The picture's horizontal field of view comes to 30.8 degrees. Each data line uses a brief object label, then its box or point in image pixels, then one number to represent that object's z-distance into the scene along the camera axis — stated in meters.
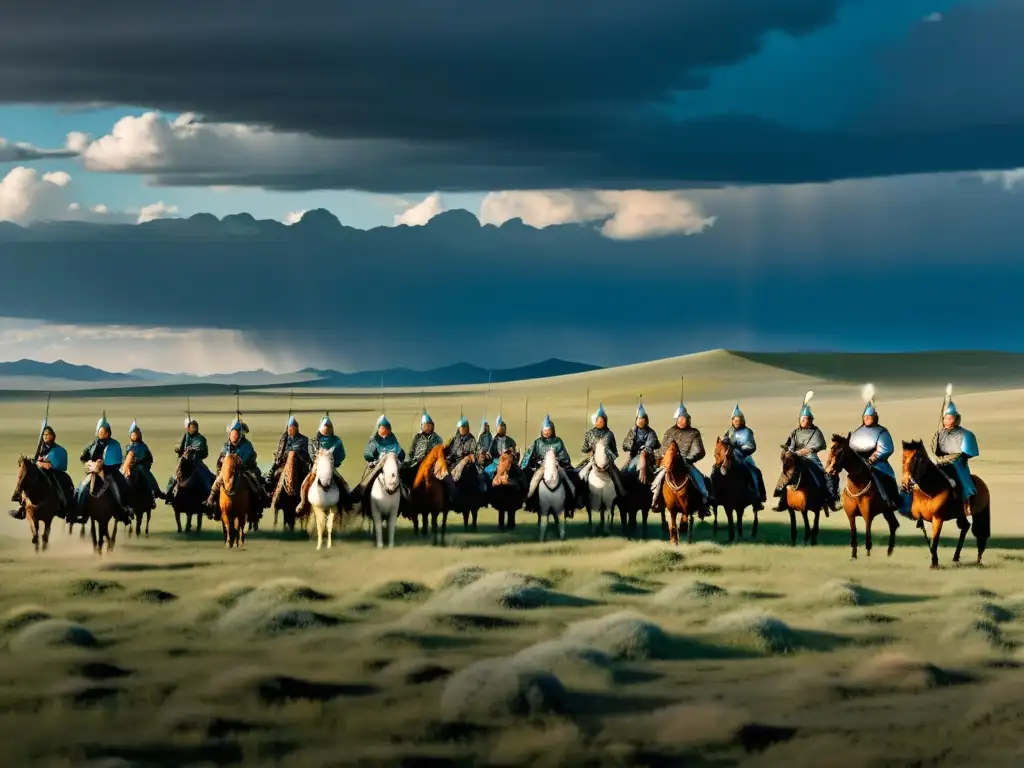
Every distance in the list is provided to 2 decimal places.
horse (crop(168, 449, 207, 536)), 35.41
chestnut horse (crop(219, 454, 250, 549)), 32.84
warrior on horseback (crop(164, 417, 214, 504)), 35.78
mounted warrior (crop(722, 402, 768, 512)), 35.75
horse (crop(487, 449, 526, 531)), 36.03
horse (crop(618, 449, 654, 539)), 35.38
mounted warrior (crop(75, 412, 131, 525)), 32.06
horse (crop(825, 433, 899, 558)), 30.70
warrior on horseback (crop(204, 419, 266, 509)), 33.99
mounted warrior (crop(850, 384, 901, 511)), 31.89
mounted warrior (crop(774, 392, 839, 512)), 33.91
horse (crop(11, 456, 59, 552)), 31.55
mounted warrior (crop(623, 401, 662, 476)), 36.47
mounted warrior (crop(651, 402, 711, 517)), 35.69
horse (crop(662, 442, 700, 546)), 33.00
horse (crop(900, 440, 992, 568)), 29.92
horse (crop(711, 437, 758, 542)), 35.34
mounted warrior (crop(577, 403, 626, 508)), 35.38
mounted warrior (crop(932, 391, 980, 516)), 30.34
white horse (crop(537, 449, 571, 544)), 34.50
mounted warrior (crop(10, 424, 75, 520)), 32.31
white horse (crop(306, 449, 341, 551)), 32.66
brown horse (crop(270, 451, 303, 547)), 34.06
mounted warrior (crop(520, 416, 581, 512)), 34.81
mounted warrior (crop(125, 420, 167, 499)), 34.50
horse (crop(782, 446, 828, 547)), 33.28
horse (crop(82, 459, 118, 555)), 31.75
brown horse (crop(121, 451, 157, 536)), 33.65
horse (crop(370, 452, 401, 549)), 32.69
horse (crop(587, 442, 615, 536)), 34.91
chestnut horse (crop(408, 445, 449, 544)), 34.19
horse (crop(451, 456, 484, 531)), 36.09
